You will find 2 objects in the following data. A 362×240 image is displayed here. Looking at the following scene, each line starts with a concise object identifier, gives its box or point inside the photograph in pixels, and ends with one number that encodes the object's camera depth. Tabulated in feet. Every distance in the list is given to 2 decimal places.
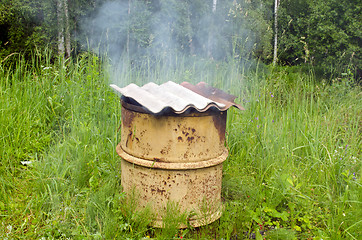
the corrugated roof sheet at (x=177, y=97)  7.60
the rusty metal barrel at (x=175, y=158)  7.87
